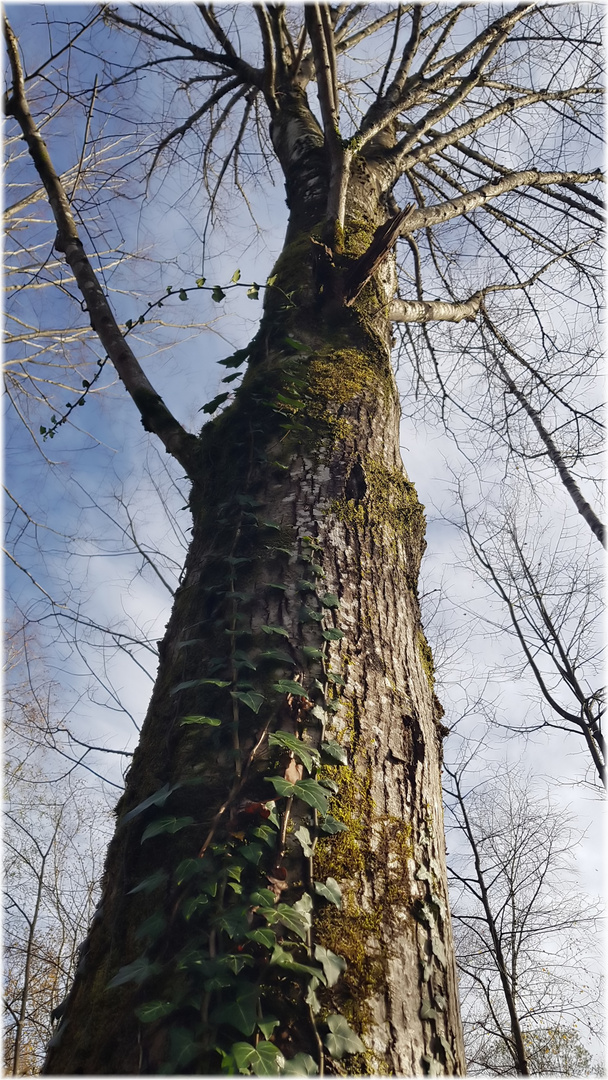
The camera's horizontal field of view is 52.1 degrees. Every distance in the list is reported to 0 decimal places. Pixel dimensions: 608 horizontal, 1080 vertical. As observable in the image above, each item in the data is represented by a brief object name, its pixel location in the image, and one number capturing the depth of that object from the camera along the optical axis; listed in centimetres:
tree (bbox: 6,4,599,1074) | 99
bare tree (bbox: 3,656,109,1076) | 847
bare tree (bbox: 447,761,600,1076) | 461
